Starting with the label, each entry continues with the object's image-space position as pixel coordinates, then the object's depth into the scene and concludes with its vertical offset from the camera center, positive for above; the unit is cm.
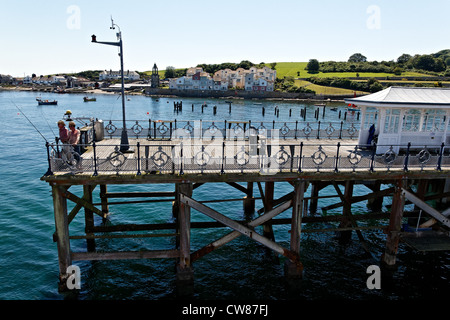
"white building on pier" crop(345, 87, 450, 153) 1683 -137
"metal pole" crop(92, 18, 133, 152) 1463 +107
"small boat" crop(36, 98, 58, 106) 11498 -697
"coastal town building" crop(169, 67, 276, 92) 16725 +244
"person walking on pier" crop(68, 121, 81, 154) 1373 -212
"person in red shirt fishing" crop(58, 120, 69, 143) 1340 -199
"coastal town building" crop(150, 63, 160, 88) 18738 +179
